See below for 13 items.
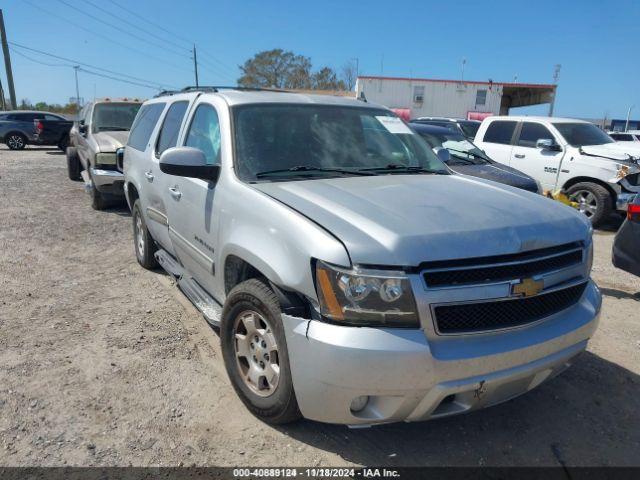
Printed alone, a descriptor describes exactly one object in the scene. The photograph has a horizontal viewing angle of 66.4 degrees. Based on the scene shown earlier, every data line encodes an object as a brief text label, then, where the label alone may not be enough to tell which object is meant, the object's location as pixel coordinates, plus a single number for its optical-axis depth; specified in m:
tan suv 8.10
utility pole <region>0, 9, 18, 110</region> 31.61
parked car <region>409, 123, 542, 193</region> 7.21
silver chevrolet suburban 2.19
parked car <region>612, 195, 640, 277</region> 4.43
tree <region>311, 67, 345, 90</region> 64.62
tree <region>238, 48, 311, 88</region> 63.41
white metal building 34.84
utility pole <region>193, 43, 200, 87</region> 49.53
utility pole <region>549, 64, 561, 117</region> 35.58
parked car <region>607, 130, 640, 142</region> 18.84
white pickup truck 8.35
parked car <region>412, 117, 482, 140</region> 15.86
